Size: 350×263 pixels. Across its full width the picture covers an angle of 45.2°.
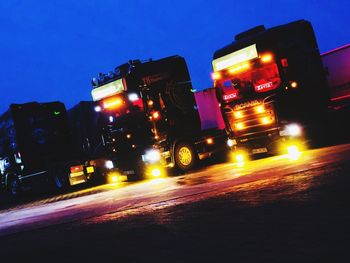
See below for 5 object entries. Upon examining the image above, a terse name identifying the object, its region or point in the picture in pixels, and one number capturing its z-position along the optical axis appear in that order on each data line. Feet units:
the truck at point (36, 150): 56.65
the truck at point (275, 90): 41.42
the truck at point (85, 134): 60.75
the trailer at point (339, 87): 43.42
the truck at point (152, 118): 46.09
